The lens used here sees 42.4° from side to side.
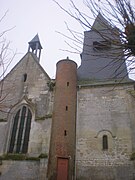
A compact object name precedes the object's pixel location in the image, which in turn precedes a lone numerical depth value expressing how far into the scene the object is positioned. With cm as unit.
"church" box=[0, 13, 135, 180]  896
